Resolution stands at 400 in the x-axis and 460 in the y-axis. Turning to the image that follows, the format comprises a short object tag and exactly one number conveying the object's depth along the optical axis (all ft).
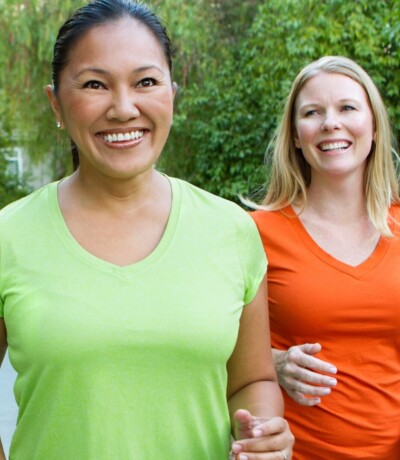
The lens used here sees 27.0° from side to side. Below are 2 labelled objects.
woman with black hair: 6.26
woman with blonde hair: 8.92
